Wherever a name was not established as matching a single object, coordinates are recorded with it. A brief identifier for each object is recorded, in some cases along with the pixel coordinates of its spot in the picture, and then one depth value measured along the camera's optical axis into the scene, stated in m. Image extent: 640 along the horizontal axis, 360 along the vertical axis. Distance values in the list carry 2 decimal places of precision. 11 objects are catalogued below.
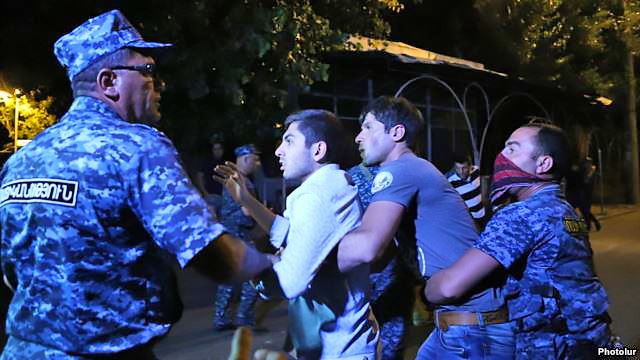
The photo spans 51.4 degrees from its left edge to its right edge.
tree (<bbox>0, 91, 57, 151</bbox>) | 8.34
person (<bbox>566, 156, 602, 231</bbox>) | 13.73
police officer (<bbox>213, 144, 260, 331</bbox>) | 6.30
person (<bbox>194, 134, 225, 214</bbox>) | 7.96
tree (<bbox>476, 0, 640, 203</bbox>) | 19.81
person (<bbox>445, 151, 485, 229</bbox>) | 7.77
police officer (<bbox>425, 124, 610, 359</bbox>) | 2.44
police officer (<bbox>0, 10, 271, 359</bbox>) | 1.67
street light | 8.14
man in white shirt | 2.22
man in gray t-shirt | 2.60
